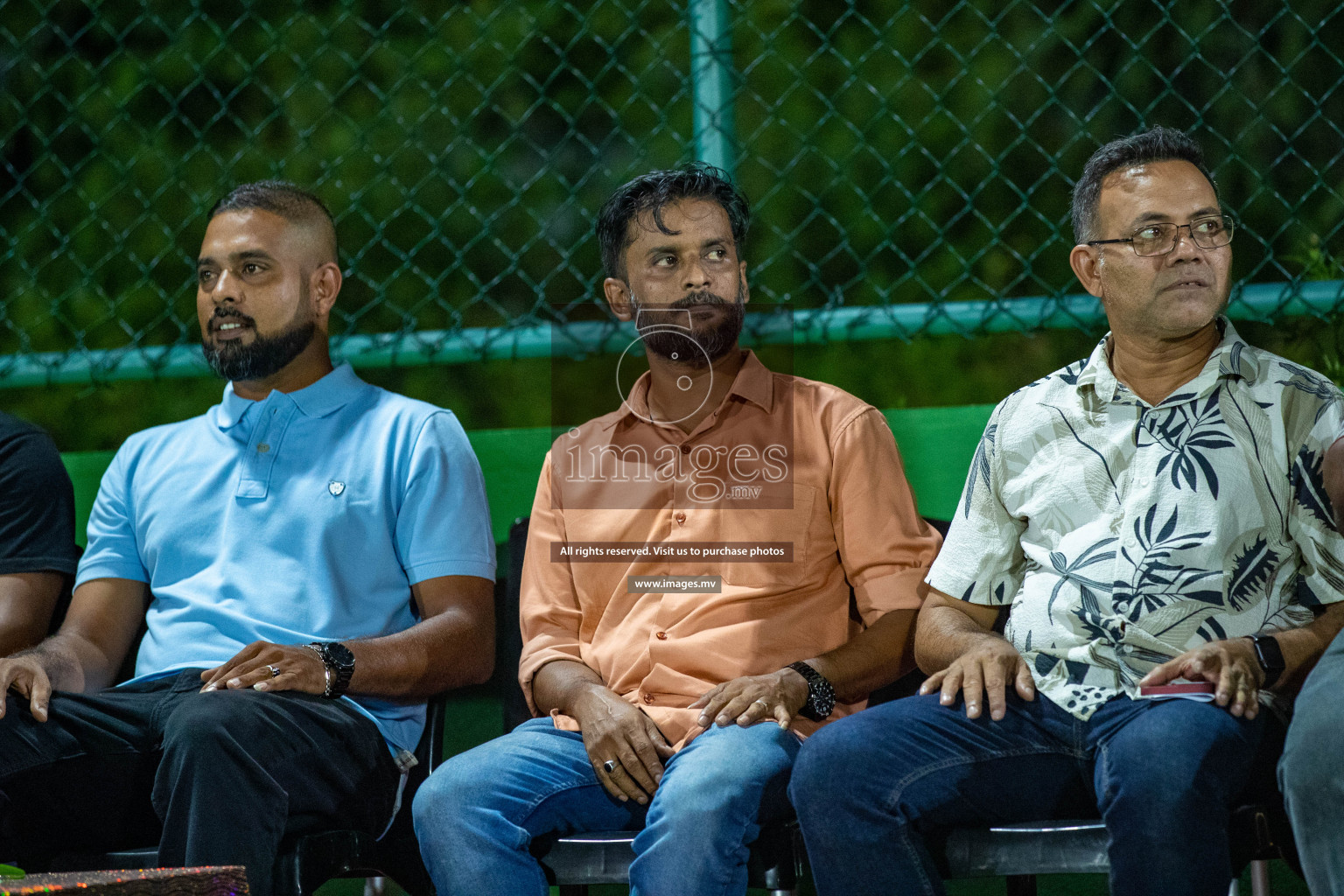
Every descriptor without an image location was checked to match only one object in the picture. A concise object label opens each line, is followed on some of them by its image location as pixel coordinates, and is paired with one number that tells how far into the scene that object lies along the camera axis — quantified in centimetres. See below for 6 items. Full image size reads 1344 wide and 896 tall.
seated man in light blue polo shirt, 439
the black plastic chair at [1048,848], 376
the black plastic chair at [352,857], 433
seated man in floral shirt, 380
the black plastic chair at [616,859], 408
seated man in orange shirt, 416
